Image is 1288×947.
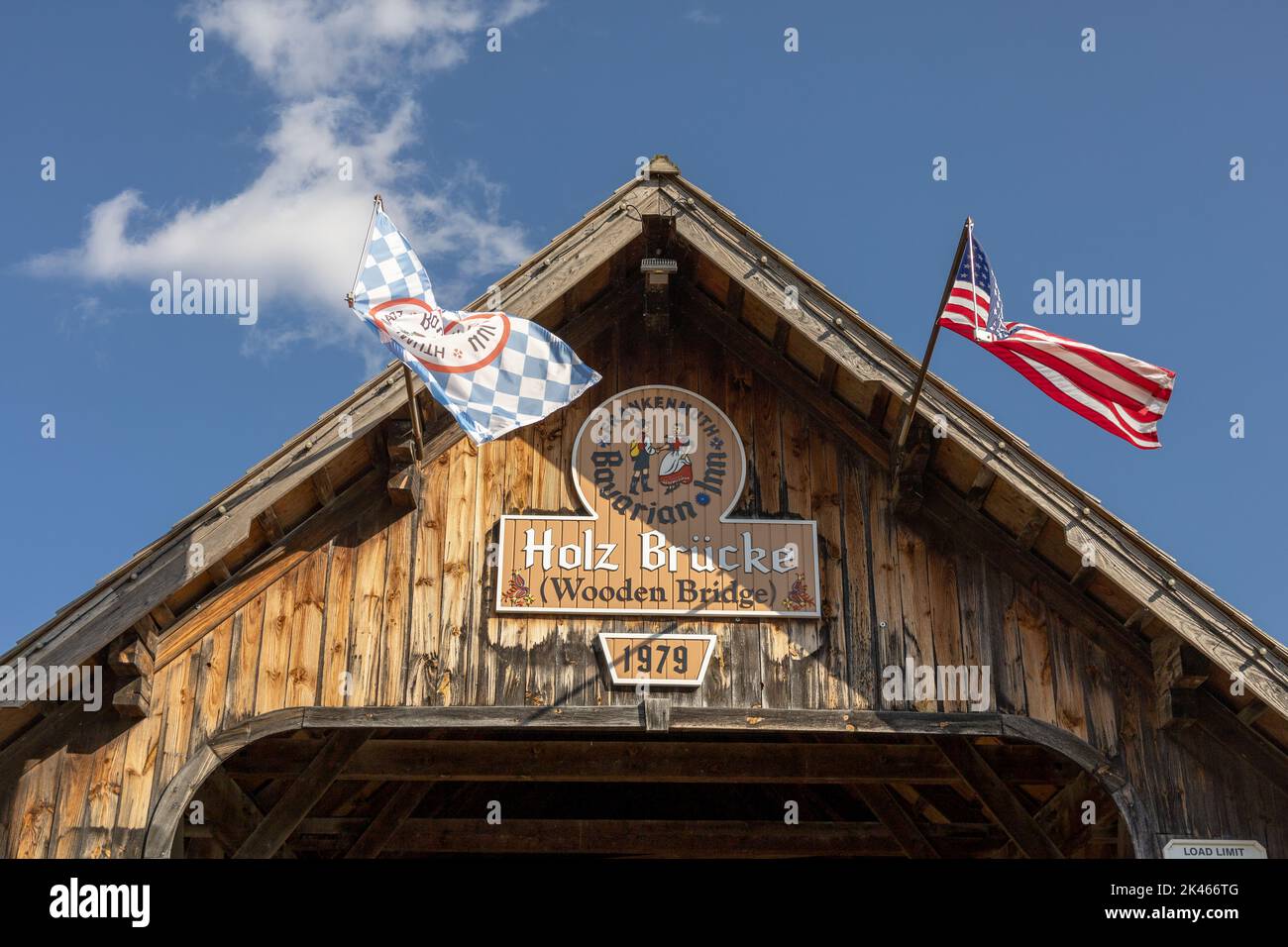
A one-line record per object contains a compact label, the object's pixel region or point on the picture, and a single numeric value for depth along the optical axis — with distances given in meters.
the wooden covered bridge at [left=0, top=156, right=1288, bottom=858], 9.94
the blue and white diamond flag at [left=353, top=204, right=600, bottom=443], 9.88
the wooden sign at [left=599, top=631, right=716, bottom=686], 10.25
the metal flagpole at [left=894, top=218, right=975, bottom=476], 10.10
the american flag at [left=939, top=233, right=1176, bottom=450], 10.16
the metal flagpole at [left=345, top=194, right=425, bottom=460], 10.21
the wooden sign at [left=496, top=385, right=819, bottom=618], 10.47
